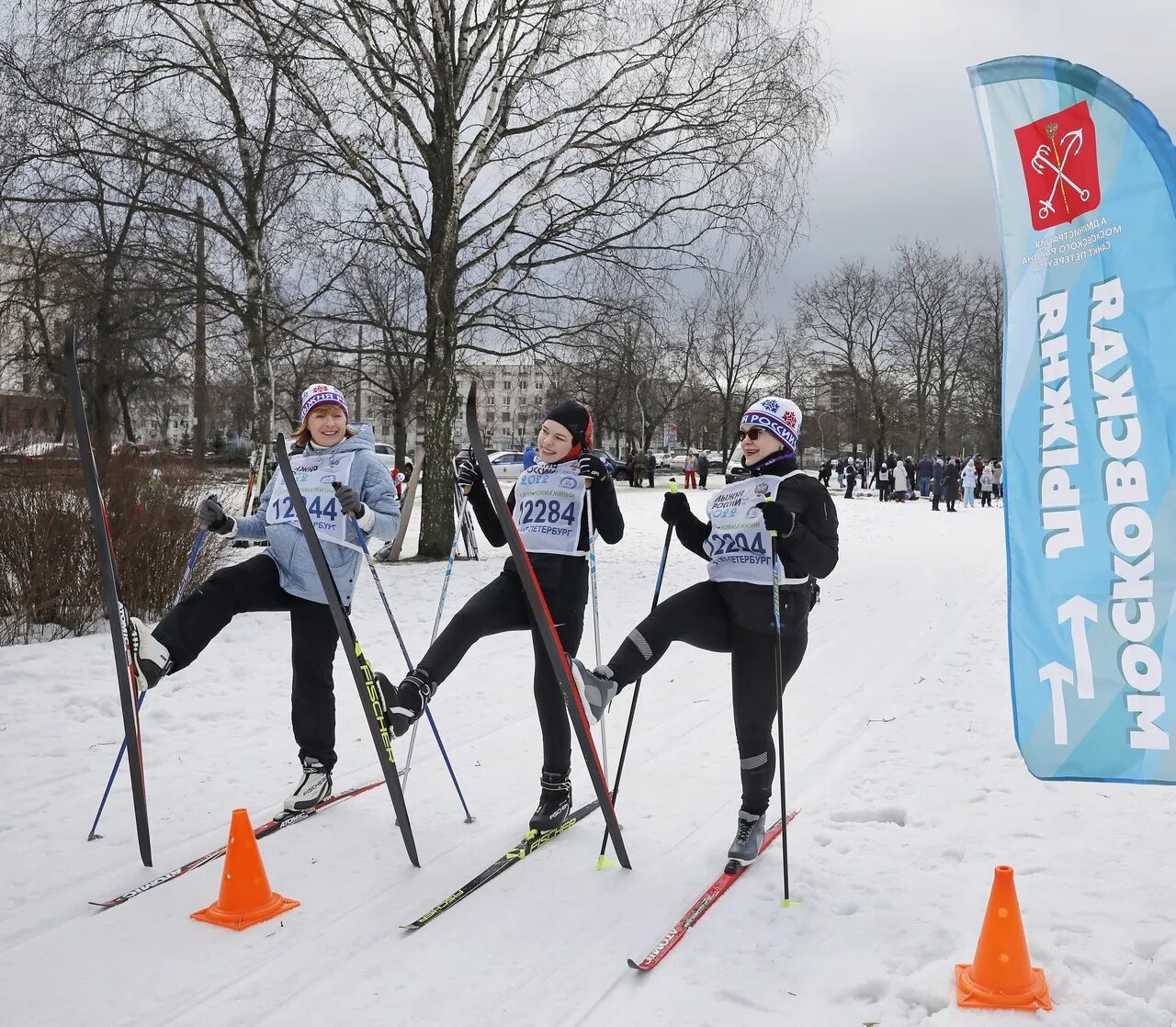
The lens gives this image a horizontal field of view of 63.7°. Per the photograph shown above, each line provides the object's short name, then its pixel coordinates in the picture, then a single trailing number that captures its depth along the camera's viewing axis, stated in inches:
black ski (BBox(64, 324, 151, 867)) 144.3
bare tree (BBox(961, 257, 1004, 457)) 1898.4
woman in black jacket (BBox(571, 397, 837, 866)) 155.5
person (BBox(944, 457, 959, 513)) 1151.6
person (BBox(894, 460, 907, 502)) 1349.7
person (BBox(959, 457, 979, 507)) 1243.2
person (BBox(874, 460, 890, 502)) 1398.9
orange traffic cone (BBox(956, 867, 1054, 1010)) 112.6
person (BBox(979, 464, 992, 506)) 1262.3
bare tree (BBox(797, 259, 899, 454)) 1980.8
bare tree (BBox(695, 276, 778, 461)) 2000.5
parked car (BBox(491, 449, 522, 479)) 1590.8
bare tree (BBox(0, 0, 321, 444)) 405.7
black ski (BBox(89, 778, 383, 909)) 144.3
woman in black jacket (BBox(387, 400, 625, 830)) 168.9
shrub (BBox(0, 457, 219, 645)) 314.0
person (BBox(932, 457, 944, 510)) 1162.6
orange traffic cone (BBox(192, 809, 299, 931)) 136.9
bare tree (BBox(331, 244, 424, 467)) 508.1
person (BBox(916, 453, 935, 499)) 1337.4
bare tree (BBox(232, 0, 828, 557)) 449.1
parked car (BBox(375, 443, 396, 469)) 1402.6
